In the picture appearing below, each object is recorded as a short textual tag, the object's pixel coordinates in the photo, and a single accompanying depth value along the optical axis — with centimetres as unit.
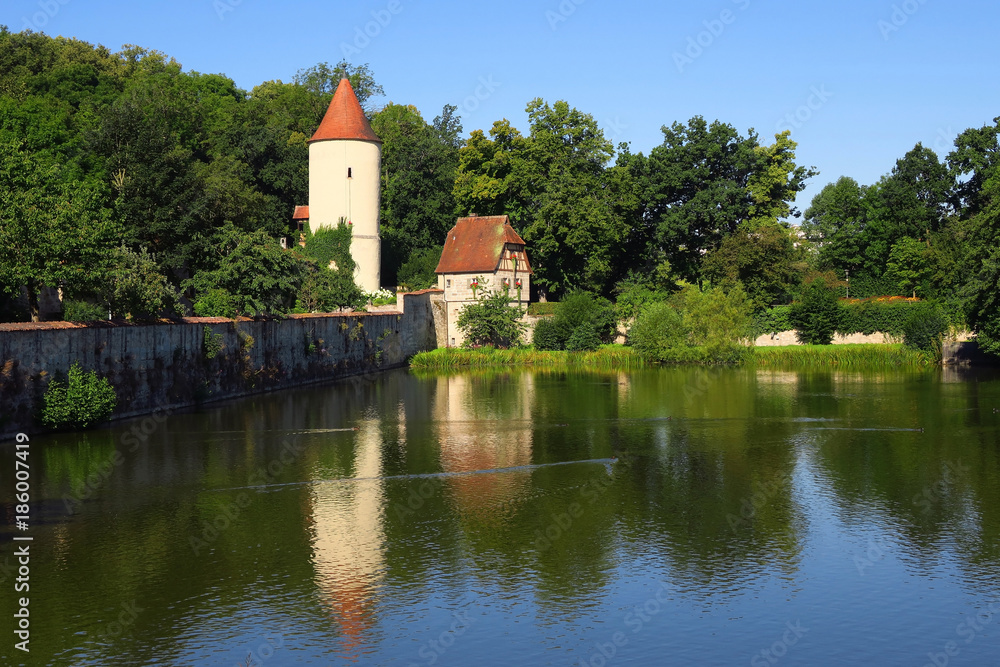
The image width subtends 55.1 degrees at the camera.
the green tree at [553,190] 6775
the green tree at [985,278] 4862
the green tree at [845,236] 8188
